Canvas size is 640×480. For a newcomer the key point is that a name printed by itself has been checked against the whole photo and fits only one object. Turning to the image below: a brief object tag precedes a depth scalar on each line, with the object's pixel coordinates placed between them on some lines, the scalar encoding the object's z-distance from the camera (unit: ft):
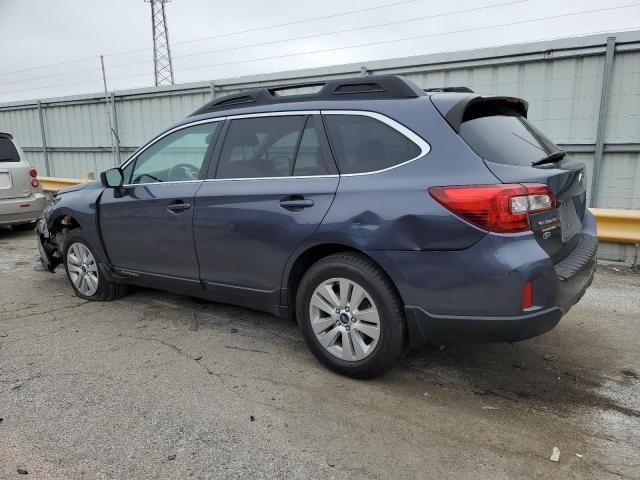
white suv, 26.61
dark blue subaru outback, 9.22
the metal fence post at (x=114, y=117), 41.34
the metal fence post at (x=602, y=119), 21.39
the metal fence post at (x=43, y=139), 47.91
